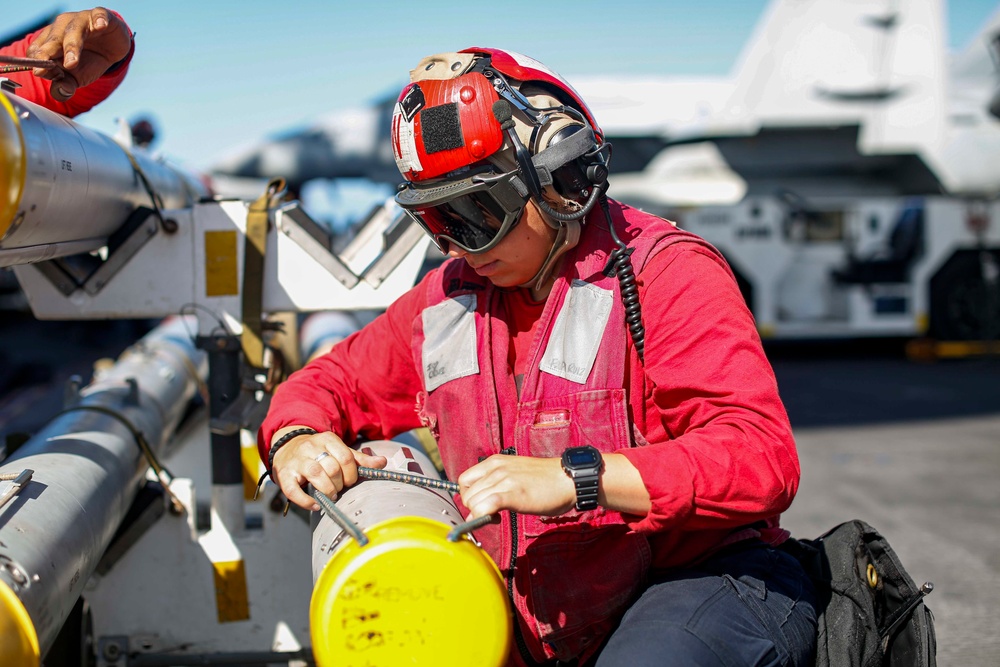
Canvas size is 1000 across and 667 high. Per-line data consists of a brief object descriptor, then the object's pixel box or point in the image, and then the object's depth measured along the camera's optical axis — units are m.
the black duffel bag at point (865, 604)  1.69
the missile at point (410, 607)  1.30
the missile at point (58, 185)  1.66
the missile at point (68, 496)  1.52
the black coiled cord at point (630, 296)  1.74
